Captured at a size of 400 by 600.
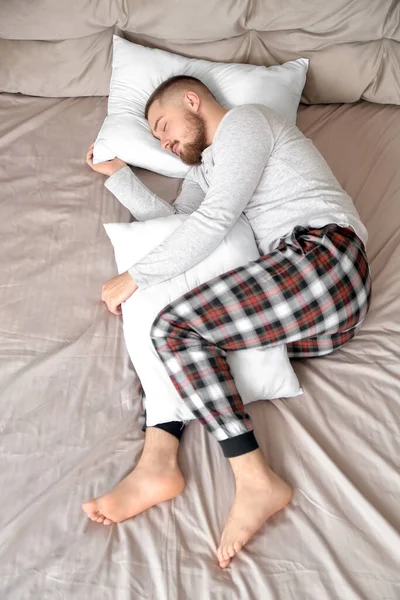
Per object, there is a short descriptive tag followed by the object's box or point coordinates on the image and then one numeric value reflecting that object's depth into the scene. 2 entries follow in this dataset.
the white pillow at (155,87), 1.62
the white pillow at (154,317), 1.19
